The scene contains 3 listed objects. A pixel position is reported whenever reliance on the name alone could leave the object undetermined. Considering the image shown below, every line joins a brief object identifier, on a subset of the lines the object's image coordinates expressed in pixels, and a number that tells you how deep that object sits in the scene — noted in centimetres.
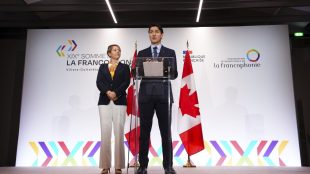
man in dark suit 323
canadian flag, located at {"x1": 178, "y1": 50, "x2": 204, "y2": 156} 518
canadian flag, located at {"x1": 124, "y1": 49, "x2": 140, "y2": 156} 484
